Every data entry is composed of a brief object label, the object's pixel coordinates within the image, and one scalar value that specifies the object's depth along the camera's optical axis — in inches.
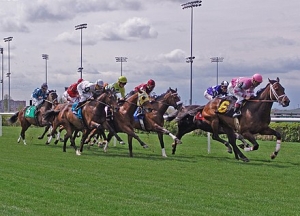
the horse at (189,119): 617.9
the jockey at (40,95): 793.6
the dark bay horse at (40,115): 783.7
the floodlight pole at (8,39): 2118.4
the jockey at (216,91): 636.4
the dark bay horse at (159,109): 595.5
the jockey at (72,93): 721.6
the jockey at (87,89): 620.1
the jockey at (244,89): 528.7
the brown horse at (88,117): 593.9
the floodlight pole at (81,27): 1886.1
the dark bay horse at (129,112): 590.2
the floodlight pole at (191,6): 1546.0
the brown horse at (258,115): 498.0
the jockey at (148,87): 628.8
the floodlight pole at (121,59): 2534.4
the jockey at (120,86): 629.0
